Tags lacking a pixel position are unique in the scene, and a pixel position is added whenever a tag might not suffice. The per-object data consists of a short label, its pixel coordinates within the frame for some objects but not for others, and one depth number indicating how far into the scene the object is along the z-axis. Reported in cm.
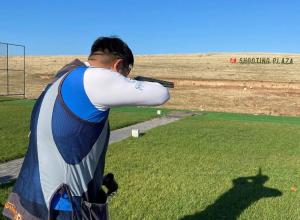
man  129
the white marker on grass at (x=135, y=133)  788
